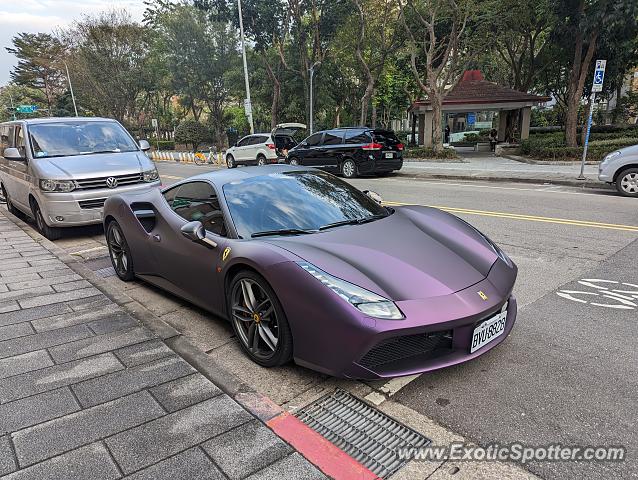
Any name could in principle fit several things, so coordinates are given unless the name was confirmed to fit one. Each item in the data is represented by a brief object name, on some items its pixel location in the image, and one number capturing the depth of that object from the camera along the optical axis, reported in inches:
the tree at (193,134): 1550.2
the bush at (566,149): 662.5
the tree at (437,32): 668.1
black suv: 586.6
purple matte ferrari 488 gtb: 97.8
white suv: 803.4
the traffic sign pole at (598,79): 462.6
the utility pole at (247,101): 946.7
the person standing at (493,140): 1055.6
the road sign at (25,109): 2082.9
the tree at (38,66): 2290.8
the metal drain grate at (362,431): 85.7
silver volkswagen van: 263.3
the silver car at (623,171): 384.8
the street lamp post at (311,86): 977.5
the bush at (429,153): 804.6
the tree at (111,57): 1471.5
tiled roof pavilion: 940.0
